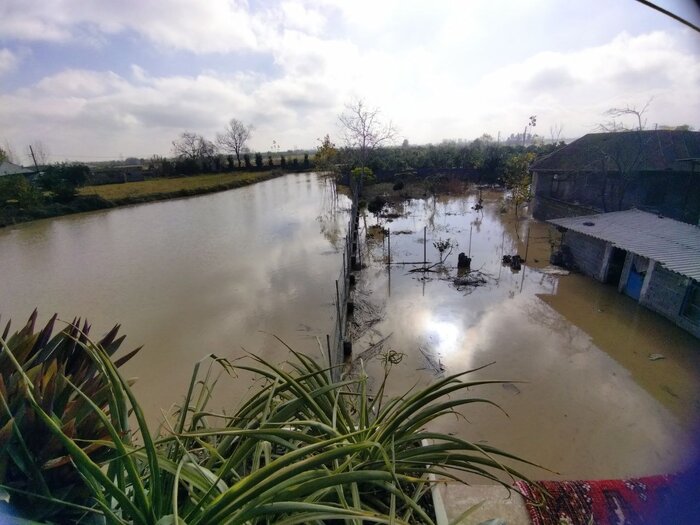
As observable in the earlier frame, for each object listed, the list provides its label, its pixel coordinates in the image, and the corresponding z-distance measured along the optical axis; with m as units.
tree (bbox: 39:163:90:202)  21.33
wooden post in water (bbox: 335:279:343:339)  5.78
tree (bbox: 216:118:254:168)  58.09
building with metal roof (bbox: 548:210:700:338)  6.48
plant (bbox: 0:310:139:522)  1.04
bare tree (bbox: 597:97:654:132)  12.93
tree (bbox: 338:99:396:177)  22.77
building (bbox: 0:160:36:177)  25.24
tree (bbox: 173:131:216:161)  51.05
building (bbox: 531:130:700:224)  11.74
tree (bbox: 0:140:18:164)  30.53
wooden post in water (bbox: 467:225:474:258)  11.59
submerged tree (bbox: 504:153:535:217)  17.02
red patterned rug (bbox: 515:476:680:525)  2.21
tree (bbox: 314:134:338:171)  29.64
